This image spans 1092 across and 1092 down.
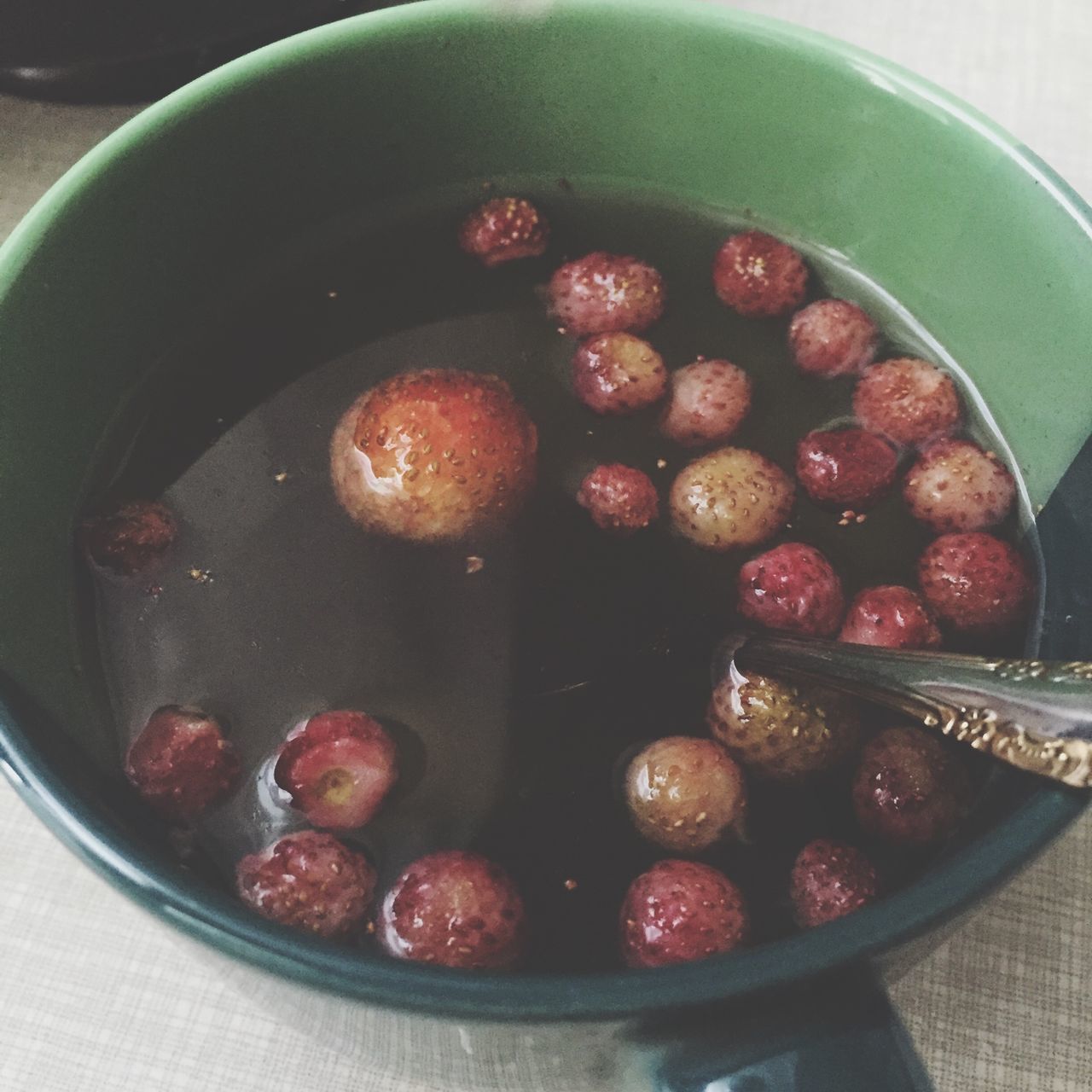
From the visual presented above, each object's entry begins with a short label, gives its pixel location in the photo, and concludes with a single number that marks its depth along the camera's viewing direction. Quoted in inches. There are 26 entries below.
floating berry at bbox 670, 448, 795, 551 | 5.3
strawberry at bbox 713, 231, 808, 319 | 5.8
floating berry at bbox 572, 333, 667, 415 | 5.6
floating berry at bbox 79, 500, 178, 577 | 5.1
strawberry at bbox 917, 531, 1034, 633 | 5.0
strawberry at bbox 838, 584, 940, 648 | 4.9
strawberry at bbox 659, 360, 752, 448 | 5.6
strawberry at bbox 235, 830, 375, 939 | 4.3
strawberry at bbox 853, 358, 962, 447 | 5.5
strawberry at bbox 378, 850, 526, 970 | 4.2
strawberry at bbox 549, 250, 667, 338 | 5.8
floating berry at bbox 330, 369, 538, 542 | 5.3
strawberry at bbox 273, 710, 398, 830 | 4.6
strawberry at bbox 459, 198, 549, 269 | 5.9
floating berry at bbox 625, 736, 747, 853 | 4.6
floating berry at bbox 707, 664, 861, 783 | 4.7
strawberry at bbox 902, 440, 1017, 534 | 5.3
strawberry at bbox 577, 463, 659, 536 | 5.4
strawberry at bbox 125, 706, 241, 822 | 4.6
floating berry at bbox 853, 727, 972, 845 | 4.5
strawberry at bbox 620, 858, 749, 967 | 4.2
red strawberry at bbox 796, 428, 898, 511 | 5.4
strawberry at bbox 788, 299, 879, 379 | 5.7
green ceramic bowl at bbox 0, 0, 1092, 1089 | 4.4
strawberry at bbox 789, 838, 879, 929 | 4.4
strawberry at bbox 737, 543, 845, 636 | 5.0
